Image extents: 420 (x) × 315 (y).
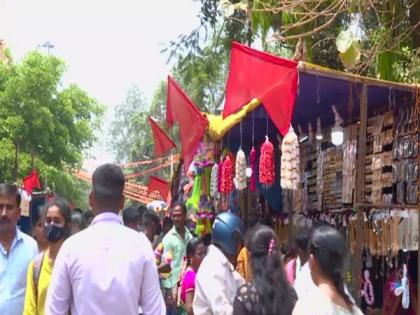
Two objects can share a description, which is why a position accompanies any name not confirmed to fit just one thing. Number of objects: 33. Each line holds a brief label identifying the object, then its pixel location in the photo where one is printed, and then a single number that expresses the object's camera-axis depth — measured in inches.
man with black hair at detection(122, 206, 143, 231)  331.9
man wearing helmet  182.1
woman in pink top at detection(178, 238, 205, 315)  236.2
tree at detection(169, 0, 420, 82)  297.6
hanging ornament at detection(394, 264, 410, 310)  277.1
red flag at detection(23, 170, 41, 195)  685.9
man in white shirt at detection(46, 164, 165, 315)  135.6
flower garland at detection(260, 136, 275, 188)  302.8
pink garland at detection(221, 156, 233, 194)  351.3
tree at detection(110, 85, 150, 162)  2203.5
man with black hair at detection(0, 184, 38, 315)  187.3
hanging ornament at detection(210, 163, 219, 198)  372.4
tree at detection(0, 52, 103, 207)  900.6
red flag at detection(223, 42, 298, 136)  230.8
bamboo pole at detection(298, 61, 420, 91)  242.1
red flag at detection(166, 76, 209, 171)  337.1
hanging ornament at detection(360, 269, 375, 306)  302.5
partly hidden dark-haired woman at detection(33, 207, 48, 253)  207.6
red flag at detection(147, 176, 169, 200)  690.8
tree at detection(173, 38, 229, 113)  550.9
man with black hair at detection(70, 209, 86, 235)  246.8
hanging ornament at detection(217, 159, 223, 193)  359.9
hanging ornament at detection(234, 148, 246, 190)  342.6
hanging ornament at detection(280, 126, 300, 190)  272.5
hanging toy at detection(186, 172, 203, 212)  396.8
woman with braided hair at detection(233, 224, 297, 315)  154.6
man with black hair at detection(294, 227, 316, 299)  199.2
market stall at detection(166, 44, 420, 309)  245.8
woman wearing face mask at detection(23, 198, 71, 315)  172.7
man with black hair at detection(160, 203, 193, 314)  332.2
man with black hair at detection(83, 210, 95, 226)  351.9
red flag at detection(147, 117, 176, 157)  431.5
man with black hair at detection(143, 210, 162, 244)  386.0
